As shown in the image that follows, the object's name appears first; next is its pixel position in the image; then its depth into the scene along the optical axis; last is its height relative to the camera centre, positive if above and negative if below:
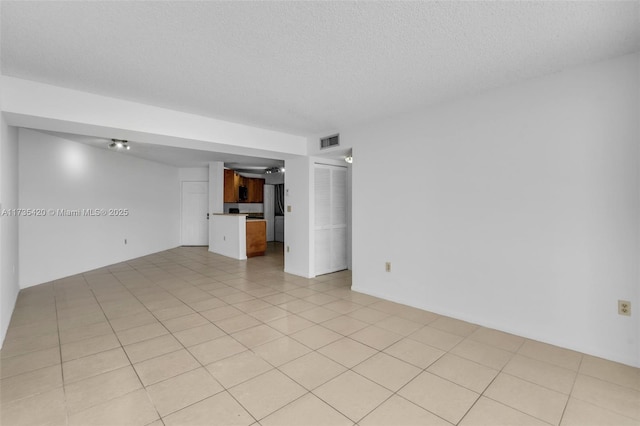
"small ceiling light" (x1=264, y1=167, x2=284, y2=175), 8.93 +1.48
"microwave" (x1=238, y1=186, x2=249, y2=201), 9.04 +0.75
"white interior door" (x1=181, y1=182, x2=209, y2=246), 8.86 +0.14
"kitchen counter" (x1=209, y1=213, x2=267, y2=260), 7.27 -0.47
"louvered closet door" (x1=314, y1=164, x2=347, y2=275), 5.33 -0.03
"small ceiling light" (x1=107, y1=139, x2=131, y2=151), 5.50 +1.40
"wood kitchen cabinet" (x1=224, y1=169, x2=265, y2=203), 8.47 +0.91
